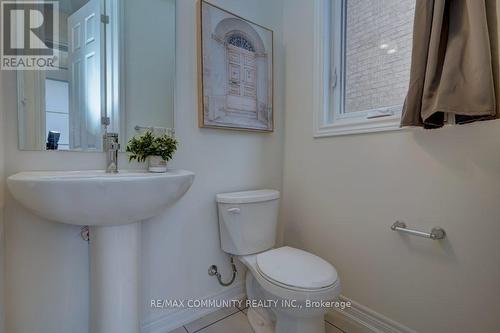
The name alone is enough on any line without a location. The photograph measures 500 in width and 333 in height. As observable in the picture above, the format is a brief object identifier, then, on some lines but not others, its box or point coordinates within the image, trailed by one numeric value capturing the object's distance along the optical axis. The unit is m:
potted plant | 1.09
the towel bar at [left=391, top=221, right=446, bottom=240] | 1.03
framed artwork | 1.34
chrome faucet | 1.03
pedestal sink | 0.73
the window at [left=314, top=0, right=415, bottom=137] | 1.24
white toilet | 0.98
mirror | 0.96
